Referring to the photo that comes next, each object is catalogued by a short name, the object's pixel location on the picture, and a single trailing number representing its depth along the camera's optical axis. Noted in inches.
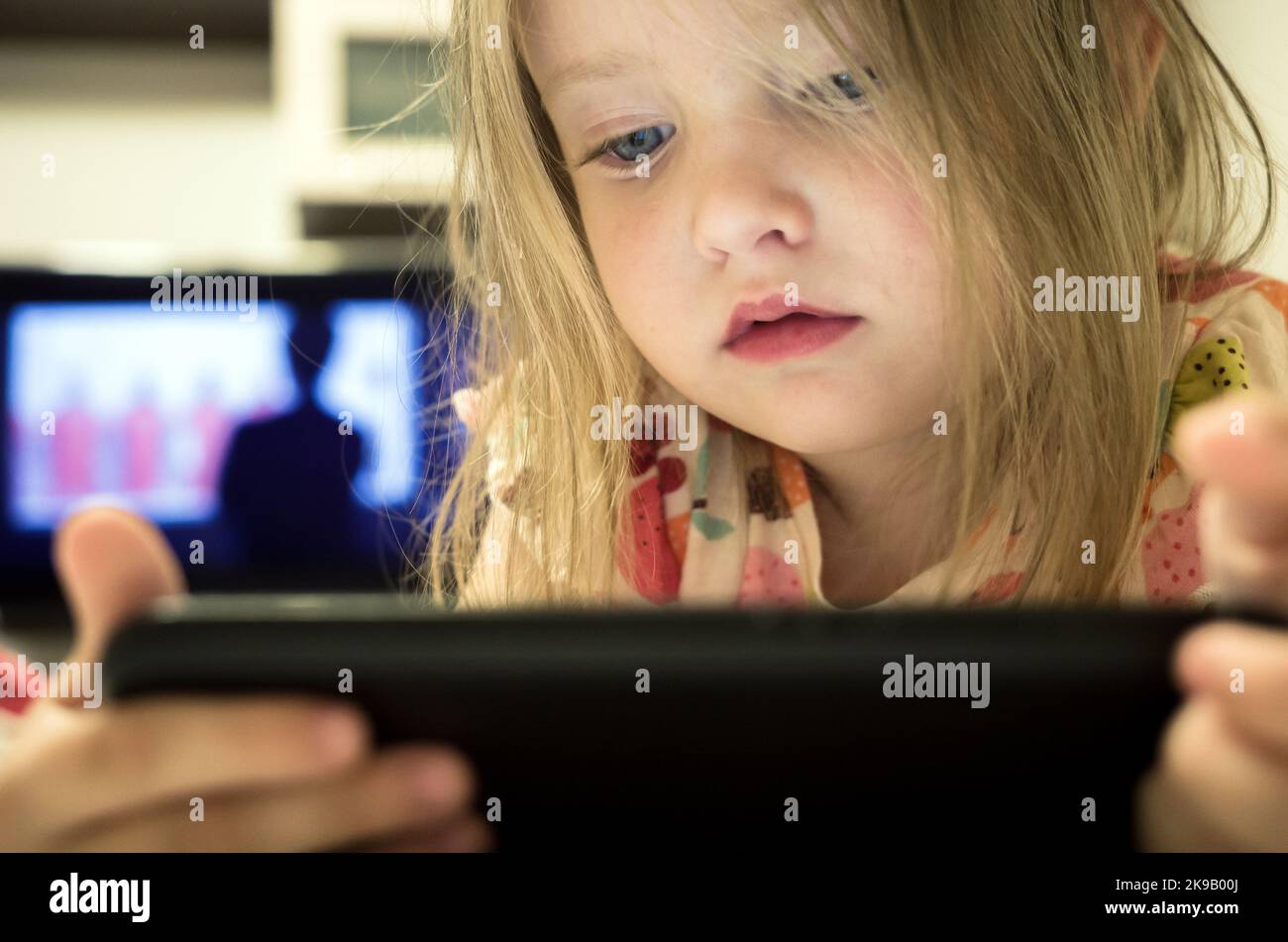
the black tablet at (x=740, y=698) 9.4
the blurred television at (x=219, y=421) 57.6
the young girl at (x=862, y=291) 23.9
